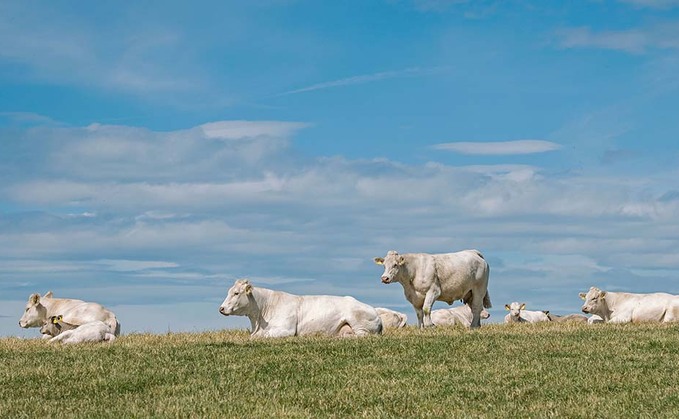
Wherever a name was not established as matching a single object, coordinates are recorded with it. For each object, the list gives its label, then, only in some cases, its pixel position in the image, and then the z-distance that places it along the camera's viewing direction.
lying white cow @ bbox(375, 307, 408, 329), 30.12
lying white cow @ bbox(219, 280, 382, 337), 23.33
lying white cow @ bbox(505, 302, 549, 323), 37.62
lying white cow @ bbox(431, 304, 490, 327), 33.39
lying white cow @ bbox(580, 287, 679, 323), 29.67
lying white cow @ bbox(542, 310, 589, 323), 37.28
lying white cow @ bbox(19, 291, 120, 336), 25.45
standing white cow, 28.09
